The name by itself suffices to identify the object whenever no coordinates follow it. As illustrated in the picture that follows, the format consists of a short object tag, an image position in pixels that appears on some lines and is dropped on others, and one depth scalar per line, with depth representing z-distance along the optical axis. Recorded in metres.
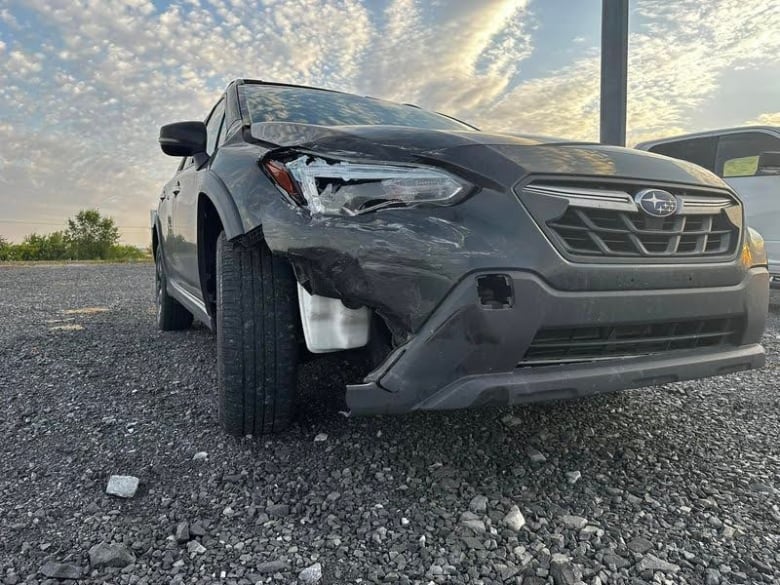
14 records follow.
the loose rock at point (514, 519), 1.57
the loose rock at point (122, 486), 1.74
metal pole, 6.84
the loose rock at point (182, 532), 1.51
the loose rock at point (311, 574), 1.35
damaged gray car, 1.52
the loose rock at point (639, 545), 1.45
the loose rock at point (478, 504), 1.65
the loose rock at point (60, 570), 1.35
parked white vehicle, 5.30
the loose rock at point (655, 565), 1.37
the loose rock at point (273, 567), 1.38
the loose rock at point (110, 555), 1.40
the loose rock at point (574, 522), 1.57
